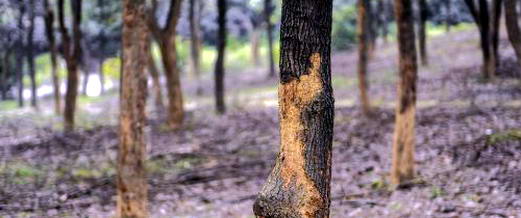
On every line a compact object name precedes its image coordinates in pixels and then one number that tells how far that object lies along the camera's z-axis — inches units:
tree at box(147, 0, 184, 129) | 637.3
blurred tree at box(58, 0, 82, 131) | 682.8
